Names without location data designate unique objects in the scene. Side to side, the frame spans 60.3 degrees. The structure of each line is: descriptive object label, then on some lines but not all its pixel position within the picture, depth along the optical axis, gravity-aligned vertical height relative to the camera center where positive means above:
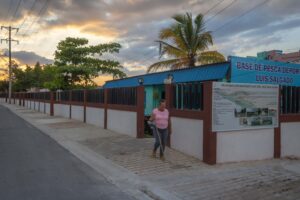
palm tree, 18.65 +3.99
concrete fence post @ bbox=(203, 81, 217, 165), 6.90 -0.94
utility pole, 50.70 +9.92
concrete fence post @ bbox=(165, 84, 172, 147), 8.62 +0.00
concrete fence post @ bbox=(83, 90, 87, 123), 16.53 -0.55
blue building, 11.49 +1.29
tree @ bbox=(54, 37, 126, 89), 26.71 +3.74
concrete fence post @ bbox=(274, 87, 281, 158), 7.78 -1.26
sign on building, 11.51 +1.33
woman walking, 7.40 -0.73
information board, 6.99 -0.19
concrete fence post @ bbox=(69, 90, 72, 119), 19.24 -0.46
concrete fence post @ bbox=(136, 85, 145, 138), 10.71 -0.53
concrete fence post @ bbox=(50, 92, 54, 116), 23.36 -0.58
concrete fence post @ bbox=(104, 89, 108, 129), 13.54 -0.23
